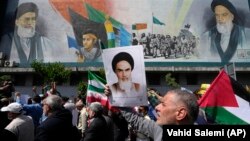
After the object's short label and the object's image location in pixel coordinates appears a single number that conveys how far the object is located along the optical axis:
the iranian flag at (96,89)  5.88
